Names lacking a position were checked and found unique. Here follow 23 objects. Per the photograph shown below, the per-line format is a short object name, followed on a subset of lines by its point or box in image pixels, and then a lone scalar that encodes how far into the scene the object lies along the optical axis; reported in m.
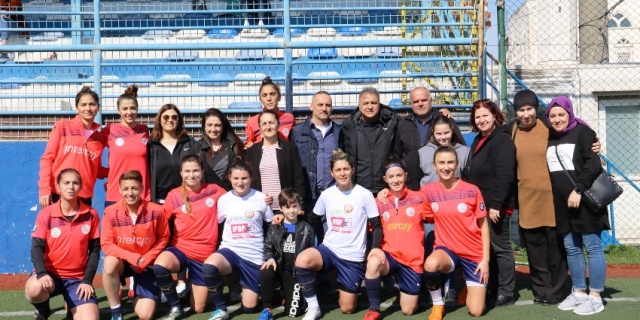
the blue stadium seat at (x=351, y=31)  8.93
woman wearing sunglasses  6.12
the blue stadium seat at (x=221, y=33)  9.28
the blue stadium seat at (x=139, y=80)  8.04
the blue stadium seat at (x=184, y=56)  8.70
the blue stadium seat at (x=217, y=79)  8.00
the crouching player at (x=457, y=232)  5.62
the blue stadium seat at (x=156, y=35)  8.85
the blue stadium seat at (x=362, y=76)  7.87
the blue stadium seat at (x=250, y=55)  8.49
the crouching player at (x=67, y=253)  5.47
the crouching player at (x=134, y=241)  5.62
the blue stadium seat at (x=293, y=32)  9.13
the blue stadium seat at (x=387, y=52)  8.48
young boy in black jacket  5.74
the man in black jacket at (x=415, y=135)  6.13
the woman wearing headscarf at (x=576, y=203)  5.62
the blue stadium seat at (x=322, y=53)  8.42
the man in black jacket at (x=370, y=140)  6.09
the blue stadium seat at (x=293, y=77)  7.95
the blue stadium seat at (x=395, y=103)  8.02
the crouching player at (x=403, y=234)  5.72
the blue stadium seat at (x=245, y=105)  8.30
